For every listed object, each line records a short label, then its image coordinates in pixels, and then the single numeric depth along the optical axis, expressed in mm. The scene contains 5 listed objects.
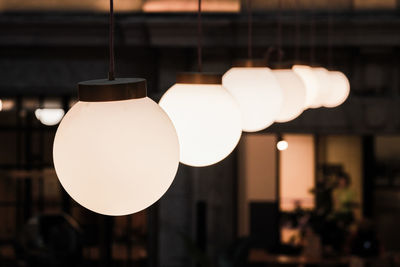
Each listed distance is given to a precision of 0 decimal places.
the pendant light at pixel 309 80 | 4199
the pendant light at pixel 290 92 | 3293
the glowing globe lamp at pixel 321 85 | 4629
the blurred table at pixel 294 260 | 9383
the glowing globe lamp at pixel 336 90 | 5320
